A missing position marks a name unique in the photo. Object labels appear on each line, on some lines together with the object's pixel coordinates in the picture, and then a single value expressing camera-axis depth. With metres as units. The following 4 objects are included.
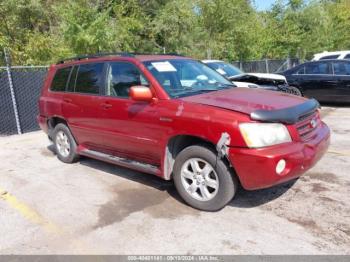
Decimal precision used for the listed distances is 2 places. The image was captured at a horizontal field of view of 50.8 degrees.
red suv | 3.79
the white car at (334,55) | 14.85
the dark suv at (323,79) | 11.02
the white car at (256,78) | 9.77
